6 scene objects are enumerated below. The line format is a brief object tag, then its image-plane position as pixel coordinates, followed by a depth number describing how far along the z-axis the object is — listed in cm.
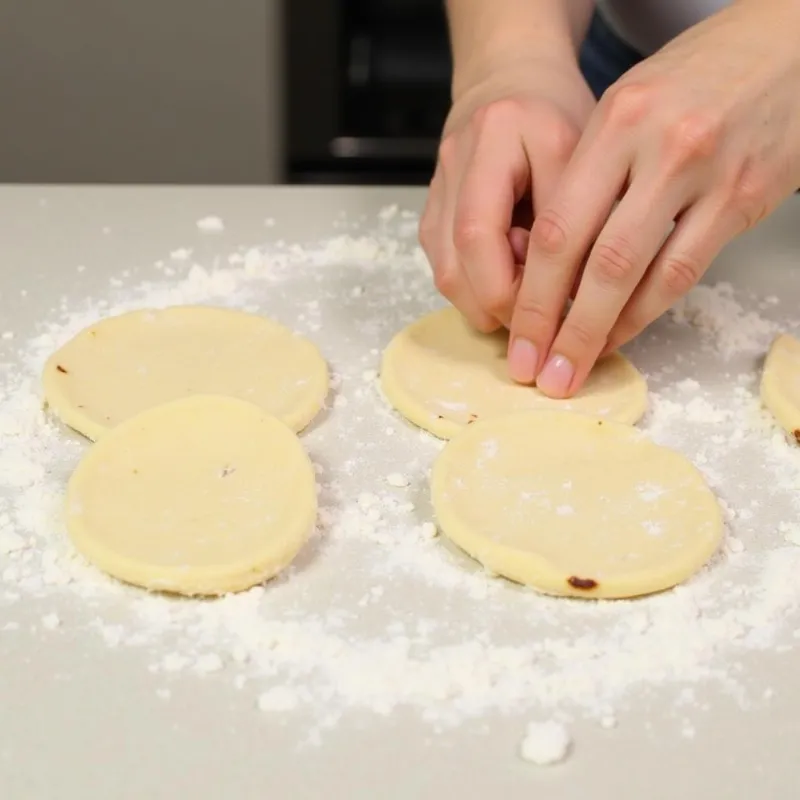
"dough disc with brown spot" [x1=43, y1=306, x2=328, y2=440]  93
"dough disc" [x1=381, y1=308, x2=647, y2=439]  94
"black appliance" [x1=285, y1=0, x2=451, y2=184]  209
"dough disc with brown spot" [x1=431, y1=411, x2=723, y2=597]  76
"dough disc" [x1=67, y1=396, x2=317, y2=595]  75
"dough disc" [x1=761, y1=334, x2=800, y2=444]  93
